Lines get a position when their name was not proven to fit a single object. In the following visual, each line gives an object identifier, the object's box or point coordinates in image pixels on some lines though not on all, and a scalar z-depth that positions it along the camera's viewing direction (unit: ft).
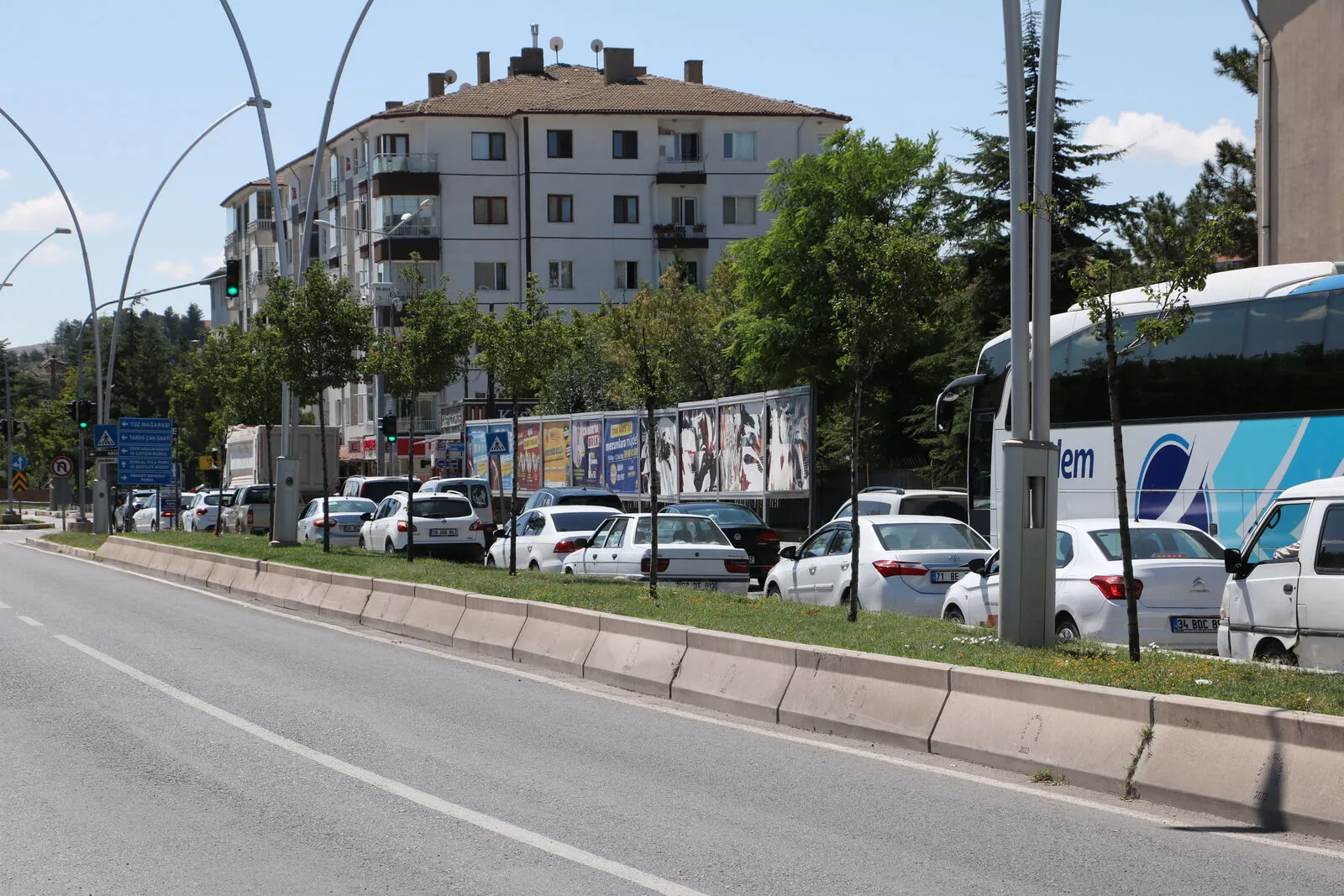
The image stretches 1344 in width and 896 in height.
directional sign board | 157.28
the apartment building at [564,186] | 257.96
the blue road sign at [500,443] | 161.17
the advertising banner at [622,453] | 139.23
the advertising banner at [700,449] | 124.98
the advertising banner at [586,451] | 146.00
